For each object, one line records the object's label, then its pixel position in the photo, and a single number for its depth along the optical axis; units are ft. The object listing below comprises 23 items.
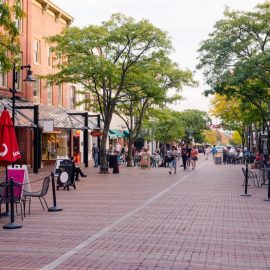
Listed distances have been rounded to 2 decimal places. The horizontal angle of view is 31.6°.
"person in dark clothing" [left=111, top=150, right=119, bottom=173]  92.43
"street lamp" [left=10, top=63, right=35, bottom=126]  69.13
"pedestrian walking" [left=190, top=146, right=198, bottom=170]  105.63
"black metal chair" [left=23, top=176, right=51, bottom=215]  37.96
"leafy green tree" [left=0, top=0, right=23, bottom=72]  43.93
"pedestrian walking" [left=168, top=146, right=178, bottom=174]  91.25
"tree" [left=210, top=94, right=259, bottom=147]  143.35
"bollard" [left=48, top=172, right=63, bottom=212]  39.50
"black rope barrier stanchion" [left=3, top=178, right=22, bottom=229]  31.73
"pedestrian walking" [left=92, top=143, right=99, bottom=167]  117.50
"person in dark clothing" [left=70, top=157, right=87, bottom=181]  72.82
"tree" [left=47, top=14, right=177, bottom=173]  86.07
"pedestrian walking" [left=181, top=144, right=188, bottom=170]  106.40
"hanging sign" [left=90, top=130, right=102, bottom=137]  103.08
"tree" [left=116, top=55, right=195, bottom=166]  93.35
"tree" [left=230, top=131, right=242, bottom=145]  309.22
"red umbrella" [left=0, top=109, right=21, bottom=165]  34.58
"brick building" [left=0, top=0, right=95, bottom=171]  99.50
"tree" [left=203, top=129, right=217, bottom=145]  501.39
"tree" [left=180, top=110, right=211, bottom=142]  353.63
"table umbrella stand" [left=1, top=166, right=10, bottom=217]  37.11
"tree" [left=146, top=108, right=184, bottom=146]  184.62
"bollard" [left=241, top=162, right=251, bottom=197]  52.08
